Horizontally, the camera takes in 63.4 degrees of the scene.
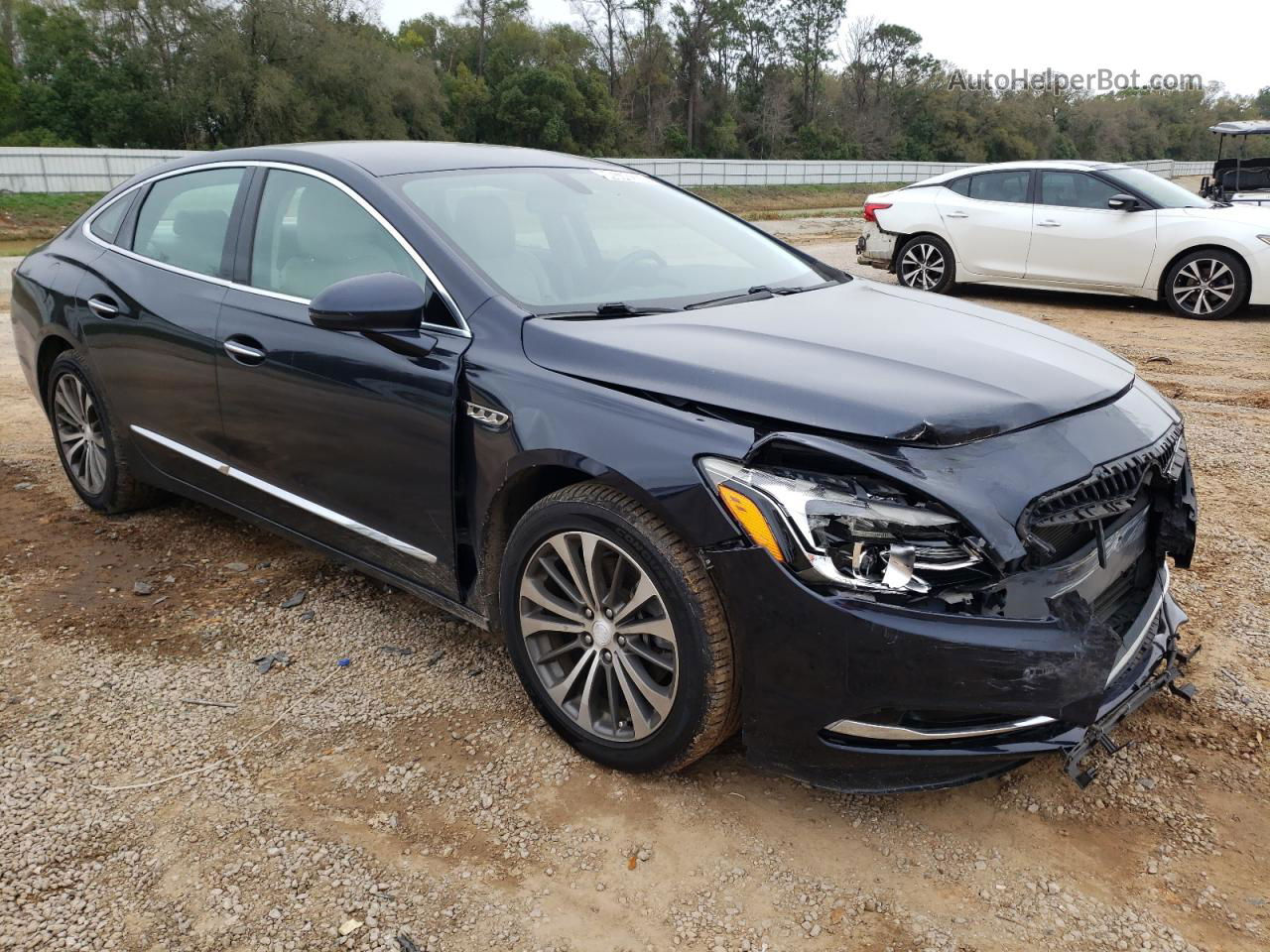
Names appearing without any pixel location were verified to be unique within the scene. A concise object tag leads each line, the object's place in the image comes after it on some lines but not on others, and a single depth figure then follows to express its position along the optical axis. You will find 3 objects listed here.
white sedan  9.77
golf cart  14.75
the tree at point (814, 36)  81.33
